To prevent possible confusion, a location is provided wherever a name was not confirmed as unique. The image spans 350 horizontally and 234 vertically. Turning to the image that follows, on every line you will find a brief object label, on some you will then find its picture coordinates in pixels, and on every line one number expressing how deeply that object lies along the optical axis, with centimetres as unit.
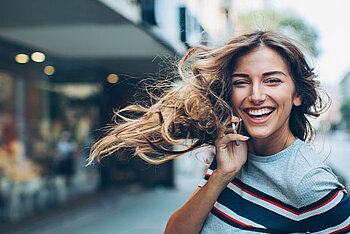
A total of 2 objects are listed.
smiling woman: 145
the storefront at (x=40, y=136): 895
